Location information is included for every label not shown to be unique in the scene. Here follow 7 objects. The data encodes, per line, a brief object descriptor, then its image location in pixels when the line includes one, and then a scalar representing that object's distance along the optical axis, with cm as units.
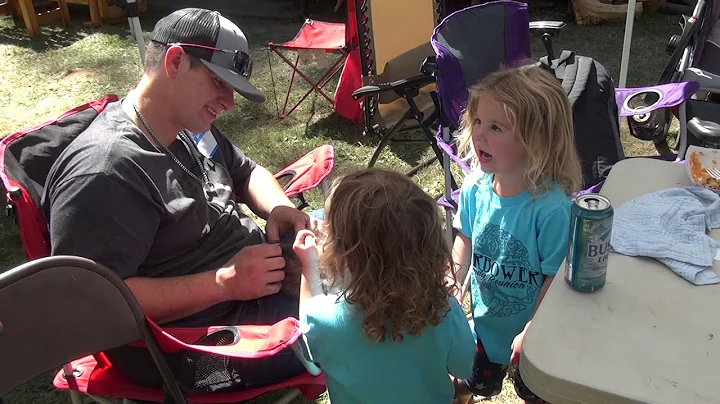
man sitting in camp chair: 168
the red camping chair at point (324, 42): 416
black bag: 249
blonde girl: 173
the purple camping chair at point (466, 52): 275
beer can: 127
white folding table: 114
